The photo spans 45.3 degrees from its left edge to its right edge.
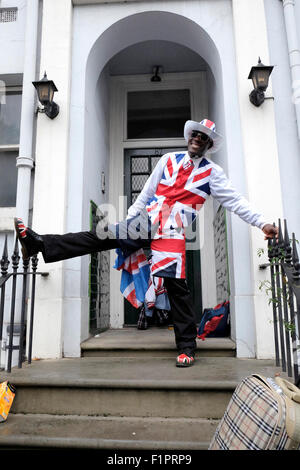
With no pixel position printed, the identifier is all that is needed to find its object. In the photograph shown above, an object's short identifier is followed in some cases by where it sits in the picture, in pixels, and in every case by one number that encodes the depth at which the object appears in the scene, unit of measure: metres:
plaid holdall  1.53
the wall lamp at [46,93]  3.68
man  3.02
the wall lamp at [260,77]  3.52
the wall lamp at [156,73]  5.60
